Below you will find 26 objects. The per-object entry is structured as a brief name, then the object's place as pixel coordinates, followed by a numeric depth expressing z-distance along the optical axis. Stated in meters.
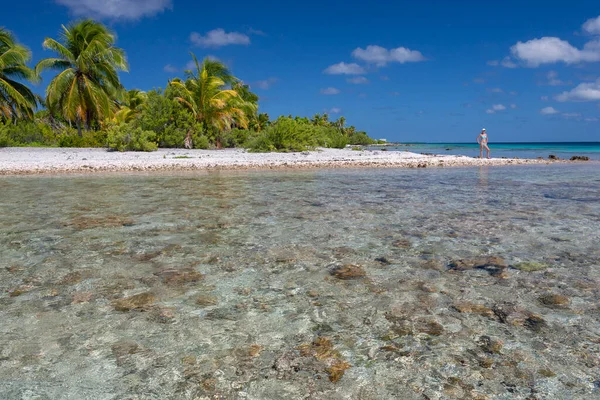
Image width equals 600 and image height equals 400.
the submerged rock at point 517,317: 3.12
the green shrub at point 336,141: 39.61
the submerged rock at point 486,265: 4.36
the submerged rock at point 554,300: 3.51
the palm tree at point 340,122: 81.51
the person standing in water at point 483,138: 25.55
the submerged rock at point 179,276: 4.08
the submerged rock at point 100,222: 6.61
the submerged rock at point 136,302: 3.44
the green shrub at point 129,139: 25.34
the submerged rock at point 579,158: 29.74
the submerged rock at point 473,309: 3.35
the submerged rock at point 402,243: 5.43
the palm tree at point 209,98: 29.41
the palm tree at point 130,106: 36.61
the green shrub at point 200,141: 29.69
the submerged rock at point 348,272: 4.24
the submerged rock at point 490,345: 2.76
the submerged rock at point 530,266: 4.44
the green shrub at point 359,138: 69.62
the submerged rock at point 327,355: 2.54
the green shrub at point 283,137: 27.47
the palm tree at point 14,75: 28.77
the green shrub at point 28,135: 29.23
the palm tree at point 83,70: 29.92
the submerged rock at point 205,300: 3.54
